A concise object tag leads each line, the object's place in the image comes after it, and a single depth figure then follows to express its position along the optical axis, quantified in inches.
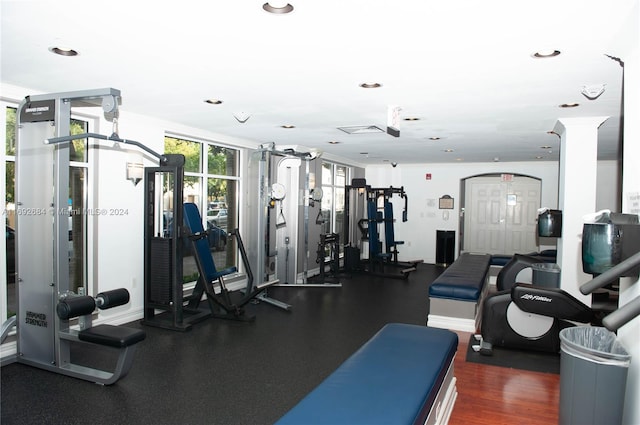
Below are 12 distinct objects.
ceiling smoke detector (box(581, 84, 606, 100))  126.1
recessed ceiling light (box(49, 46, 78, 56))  103.1
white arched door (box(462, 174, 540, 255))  350.3
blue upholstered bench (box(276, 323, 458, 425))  70.7
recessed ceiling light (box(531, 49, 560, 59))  98.3
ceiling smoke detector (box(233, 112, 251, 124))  174.5
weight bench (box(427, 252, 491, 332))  178.0
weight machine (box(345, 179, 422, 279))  313.9
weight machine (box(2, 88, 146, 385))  122.7
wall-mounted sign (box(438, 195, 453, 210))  371.6
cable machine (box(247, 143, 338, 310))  223.3
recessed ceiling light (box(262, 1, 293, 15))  77.0
